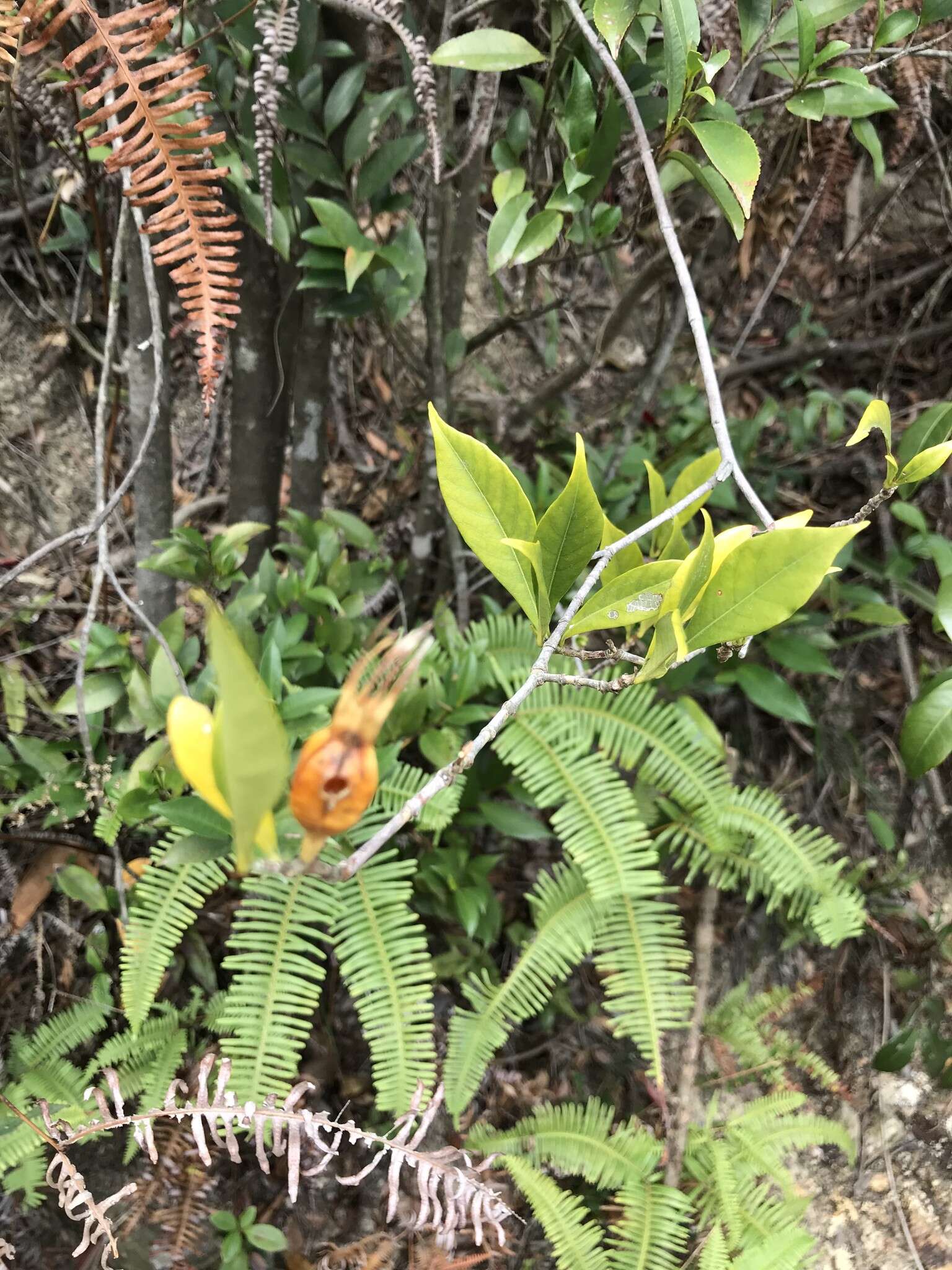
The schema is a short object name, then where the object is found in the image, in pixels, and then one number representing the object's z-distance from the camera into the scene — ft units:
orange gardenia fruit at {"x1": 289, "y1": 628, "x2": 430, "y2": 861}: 1.13
